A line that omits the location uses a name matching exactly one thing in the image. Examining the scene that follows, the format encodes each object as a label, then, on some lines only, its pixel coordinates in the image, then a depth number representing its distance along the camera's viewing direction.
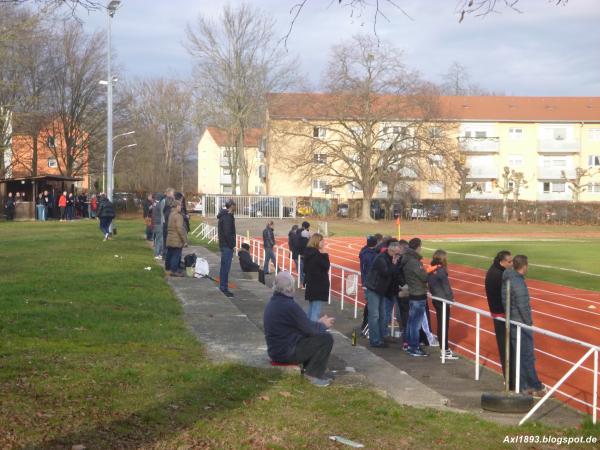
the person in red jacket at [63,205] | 47.19
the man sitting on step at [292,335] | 9.10
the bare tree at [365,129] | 62.00
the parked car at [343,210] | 69.88
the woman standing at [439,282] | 13.05
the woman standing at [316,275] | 13.27
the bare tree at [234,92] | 67.38
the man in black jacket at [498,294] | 10.92
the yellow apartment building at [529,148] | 83.88
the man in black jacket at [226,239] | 17.56
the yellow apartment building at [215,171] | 103.44
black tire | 8.91
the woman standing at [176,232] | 18.66
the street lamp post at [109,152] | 38.17
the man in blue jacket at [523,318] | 10.45
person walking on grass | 28.22
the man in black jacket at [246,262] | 24.00
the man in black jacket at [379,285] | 13.45
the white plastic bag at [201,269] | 19.91
